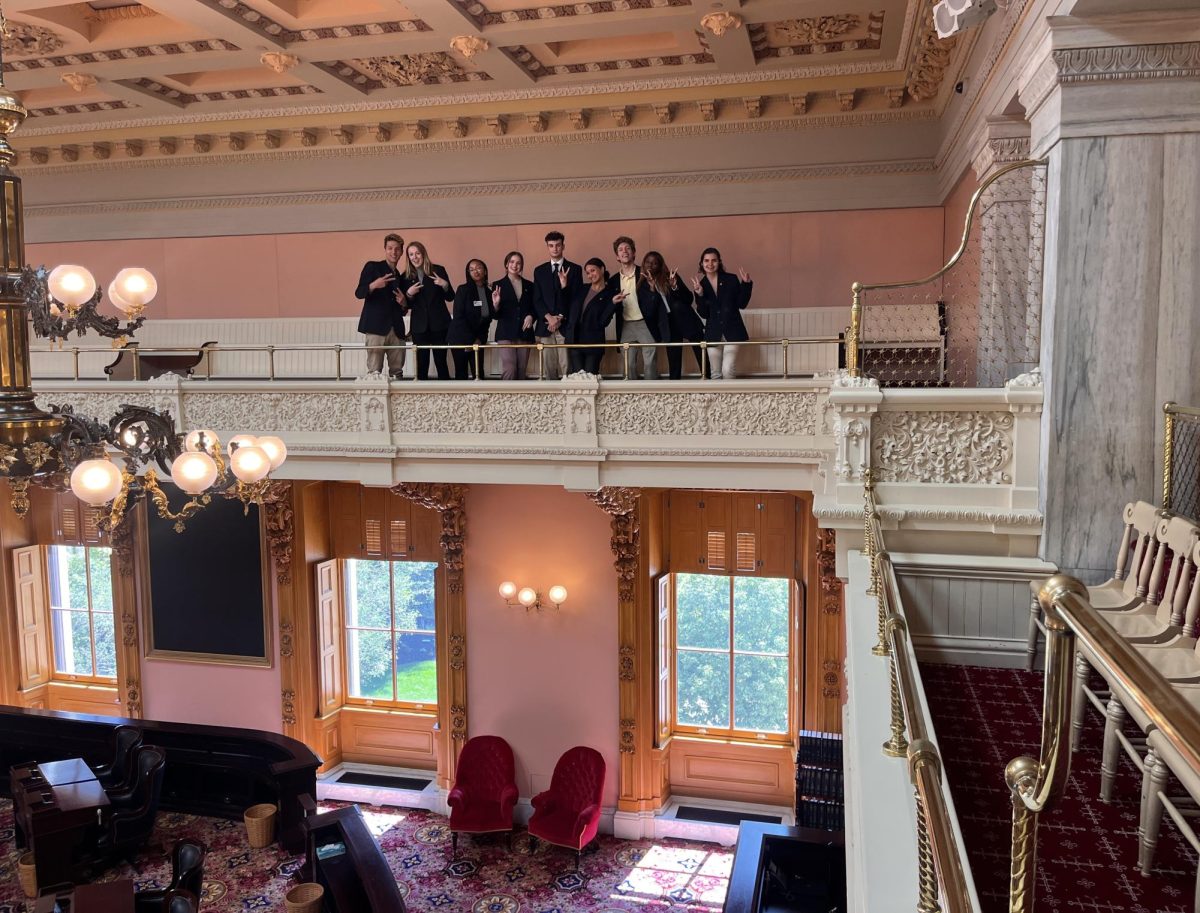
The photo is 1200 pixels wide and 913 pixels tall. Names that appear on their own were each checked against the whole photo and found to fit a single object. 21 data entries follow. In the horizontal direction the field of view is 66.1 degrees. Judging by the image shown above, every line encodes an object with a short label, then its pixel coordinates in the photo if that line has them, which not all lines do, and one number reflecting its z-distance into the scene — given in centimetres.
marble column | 530
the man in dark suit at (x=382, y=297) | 934
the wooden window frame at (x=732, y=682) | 1102
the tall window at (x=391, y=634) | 1216
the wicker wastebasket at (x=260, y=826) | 980
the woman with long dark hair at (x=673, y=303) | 891
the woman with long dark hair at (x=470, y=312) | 947
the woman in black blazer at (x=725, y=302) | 891
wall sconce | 1116
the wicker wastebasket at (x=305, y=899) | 752
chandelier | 439
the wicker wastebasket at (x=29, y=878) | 875
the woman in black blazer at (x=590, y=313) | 904
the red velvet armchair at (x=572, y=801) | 1005
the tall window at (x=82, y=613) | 1334
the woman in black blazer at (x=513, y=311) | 927
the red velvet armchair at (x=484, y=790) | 1037
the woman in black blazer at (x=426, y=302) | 946
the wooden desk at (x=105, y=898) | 657
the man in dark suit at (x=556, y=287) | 916
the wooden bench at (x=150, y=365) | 1068
